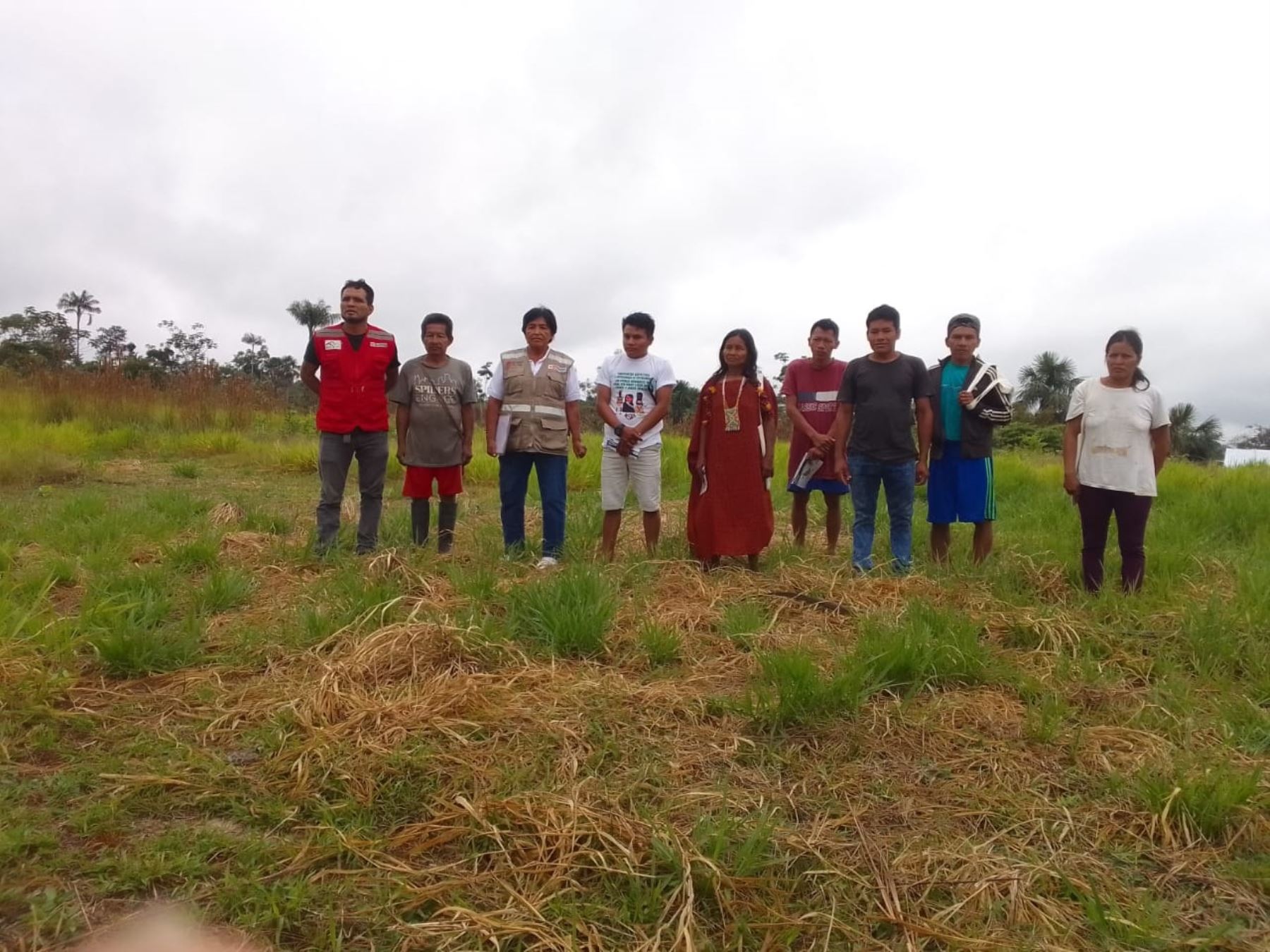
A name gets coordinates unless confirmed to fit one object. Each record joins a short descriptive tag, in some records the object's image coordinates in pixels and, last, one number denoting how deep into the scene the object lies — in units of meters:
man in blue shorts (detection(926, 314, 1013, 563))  4.33
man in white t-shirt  4.44
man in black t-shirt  4.29
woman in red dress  4.34
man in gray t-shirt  4.57
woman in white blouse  3.81
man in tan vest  4.42
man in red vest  4.37
